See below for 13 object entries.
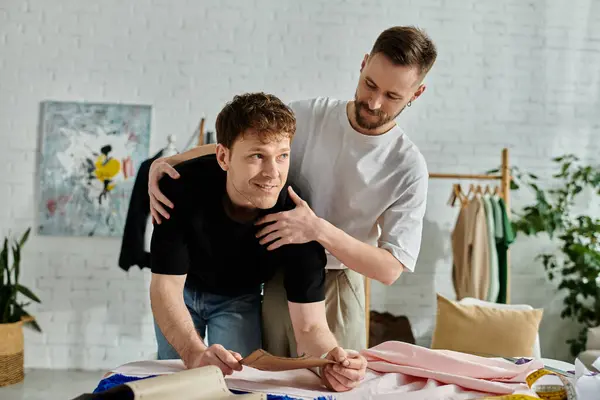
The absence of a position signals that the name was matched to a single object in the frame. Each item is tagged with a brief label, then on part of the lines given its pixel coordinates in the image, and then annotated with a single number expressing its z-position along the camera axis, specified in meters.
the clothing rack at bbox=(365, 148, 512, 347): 4.29
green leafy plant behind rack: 4.34
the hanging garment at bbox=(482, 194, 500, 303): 4.10
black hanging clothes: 3.83
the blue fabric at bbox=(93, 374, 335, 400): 1.47
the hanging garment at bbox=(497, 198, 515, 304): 4.15
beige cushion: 3.47
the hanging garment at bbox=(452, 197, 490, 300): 4.11
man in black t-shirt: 1.80
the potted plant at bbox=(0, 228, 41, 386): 4.04
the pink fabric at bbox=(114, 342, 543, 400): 1.54
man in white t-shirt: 1.98
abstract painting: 4.55
